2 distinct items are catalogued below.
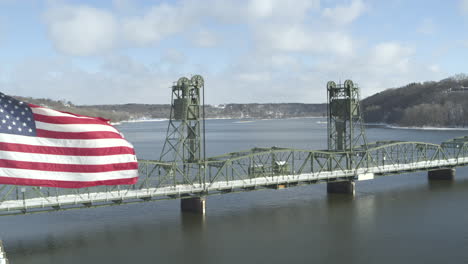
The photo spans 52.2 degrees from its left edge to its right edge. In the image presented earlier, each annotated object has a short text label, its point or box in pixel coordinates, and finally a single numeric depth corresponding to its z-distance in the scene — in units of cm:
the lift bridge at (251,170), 4288
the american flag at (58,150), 1947
